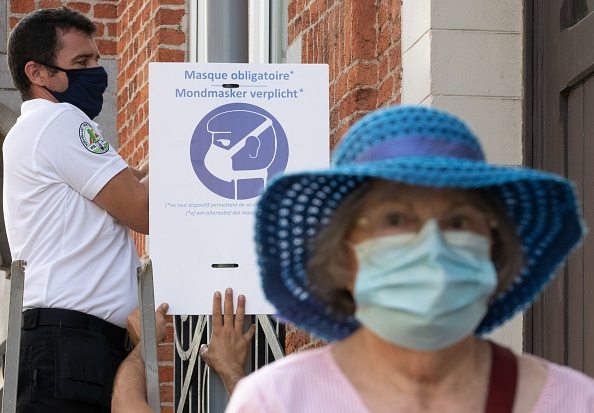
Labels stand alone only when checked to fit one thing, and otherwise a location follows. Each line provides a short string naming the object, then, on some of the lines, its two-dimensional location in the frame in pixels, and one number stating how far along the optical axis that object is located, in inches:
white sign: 181.9
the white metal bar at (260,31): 284.0
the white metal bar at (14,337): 166.1
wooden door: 173.3
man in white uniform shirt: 173.9
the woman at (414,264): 82.5
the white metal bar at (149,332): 168.2
